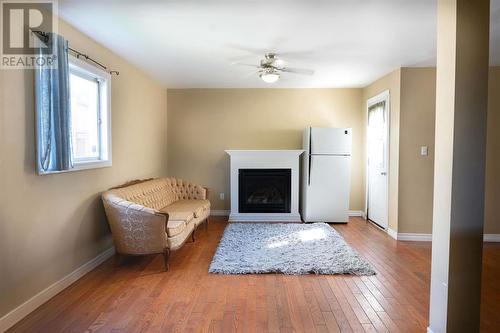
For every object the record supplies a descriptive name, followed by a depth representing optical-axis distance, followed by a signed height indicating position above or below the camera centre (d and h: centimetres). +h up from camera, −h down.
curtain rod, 235 +103
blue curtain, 234 +36
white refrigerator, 517 -30
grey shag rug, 314 -117
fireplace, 531 -50
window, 303 +47
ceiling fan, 369 +121
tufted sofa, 304 -74
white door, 468 -5
